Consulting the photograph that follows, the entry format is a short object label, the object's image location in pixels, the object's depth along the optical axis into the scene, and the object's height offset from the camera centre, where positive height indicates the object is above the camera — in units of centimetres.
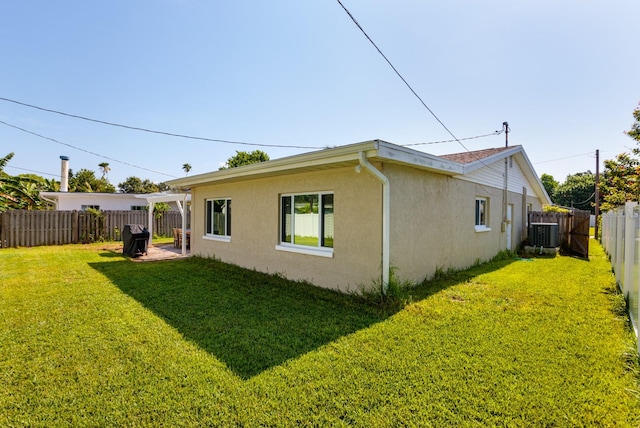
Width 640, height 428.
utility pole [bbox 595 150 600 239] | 2288 +334
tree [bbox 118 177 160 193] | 5124 +410
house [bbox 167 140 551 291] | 581 -6
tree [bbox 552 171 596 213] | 4241 +310
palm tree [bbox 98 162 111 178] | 5061 +695
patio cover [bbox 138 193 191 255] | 1341 +46
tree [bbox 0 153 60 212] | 1482 +90
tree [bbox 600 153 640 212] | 1445 +181
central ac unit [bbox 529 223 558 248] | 1164 -88
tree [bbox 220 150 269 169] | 3197 +563
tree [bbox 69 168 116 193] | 3380 +320
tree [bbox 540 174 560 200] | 5529 +602
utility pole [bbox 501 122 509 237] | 1124 +61
